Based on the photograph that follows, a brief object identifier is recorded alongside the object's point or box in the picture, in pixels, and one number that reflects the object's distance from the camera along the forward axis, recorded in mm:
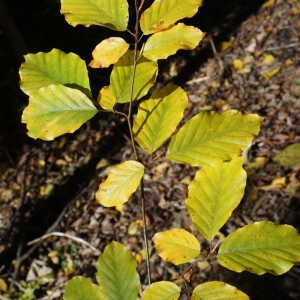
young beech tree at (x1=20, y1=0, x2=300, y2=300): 637
